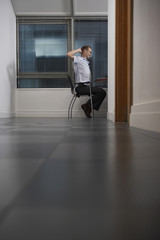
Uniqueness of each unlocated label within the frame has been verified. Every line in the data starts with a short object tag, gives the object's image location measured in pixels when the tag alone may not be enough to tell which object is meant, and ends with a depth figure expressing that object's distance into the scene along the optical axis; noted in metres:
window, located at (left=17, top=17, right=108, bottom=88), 5.20
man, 4.34
